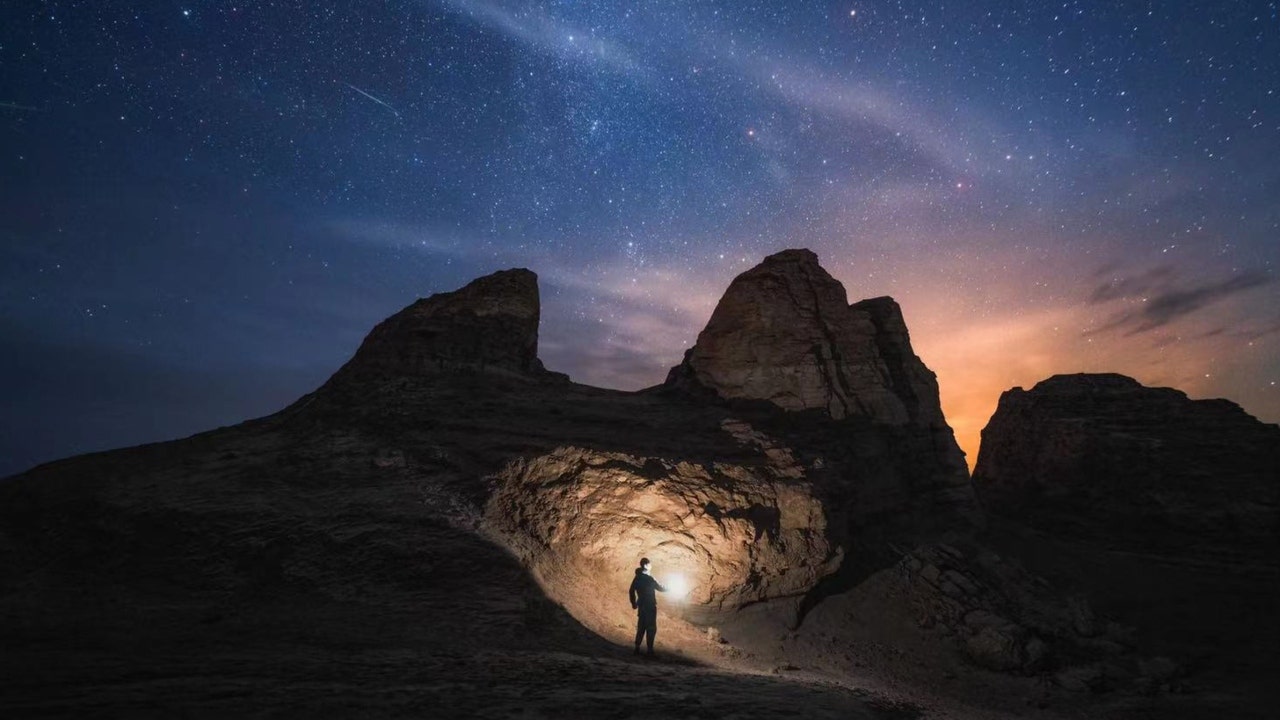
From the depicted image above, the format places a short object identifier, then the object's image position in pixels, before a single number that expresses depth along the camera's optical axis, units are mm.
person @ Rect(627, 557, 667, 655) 10883
